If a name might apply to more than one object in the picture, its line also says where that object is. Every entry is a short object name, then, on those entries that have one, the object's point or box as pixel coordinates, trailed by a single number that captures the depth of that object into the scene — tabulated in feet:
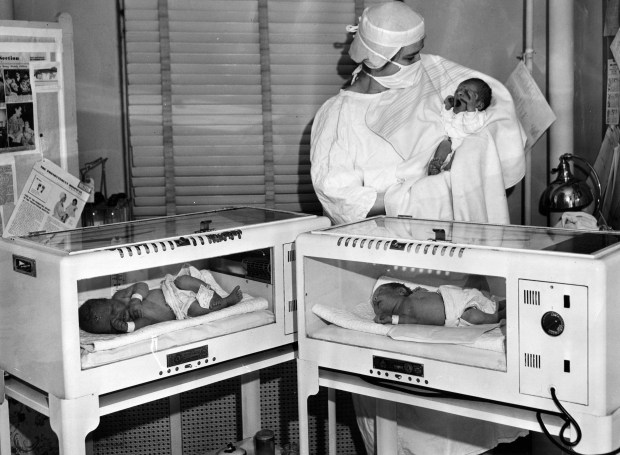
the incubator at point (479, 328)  5.77
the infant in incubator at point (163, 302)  7.23
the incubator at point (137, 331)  6.45
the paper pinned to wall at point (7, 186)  9.81
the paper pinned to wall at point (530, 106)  10.35
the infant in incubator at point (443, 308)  6.98
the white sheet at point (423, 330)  6.41
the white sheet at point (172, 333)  6.63
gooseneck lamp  8.25
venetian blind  11.07
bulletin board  9.82
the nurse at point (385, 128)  9.20
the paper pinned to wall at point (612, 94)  8.70
